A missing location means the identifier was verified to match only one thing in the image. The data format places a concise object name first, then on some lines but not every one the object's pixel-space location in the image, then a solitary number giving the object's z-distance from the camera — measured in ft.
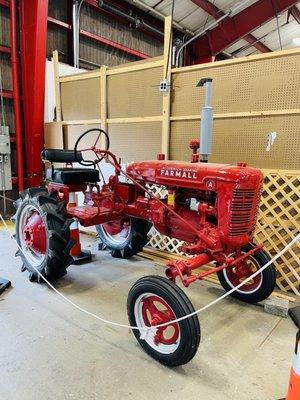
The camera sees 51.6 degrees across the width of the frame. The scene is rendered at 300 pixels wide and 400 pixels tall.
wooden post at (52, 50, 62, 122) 15.53
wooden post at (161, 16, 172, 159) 10.78
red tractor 5.79
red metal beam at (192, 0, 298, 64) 17.98
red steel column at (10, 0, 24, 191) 15.19
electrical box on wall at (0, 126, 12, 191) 15.53
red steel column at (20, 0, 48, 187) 14.58
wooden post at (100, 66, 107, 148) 13.46
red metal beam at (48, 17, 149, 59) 17.28
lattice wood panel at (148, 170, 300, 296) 8.93
